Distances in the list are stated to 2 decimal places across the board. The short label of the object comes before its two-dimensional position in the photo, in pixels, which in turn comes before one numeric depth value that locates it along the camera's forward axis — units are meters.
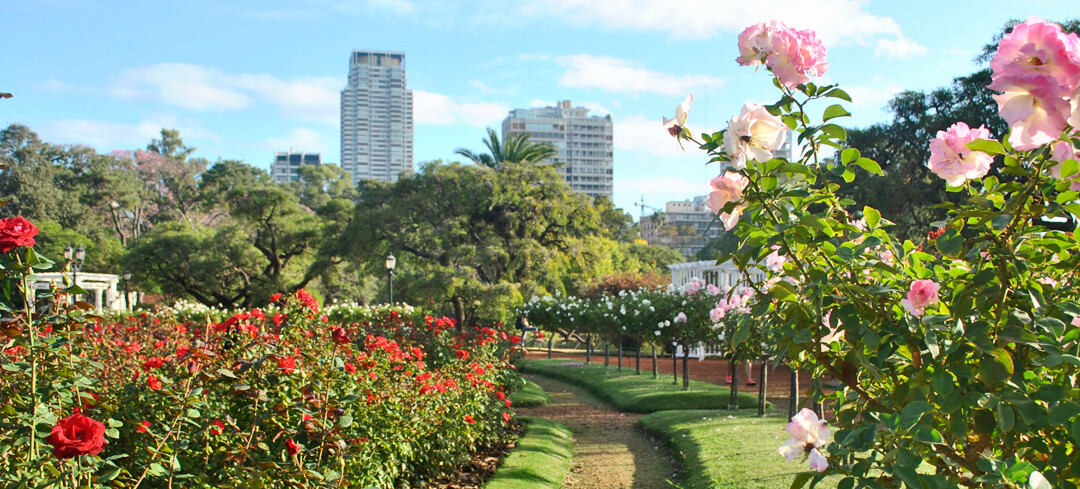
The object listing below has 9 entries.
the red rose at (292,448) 2.45
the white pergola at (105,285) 20.62
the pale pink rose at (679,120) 1.69
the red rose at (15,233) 1.86
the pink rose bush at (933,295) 1.38
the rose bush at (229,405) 2.23
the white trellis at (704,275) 14.68
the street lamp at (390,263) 15.88
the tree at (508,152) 22.94
